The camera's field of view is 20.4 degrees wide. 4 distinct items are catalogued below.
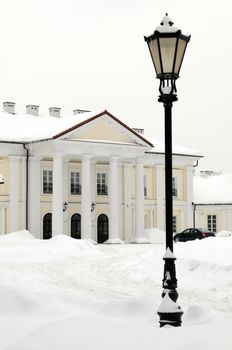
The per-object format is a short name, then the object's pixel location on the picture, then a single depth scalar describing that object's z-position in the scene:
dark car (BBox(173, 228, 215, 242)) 42.66
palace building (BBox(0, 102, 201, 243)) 40.19
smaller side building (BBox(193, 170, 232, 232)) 50.50
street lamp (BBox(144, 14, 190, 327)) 7.62
